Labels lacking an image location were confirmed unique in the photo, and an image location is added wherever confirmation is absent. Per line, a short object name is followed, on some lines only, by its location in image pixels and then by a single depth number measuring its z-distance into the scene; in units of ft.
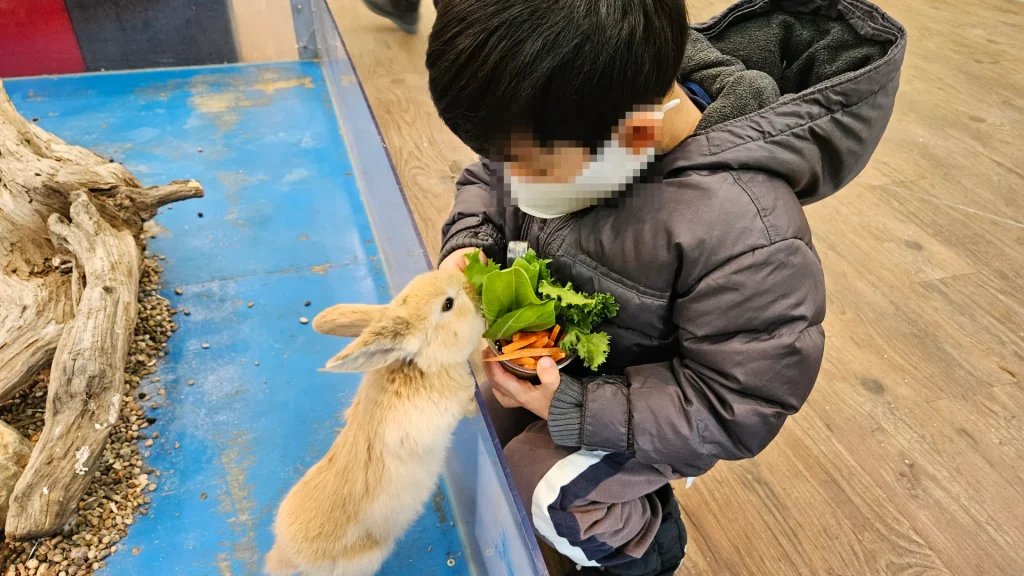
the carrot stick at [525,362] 3.41
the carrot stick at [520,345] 3.40
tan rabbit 3.66
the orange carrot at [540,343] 3.41
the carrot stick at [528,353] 3.36
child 2.56
